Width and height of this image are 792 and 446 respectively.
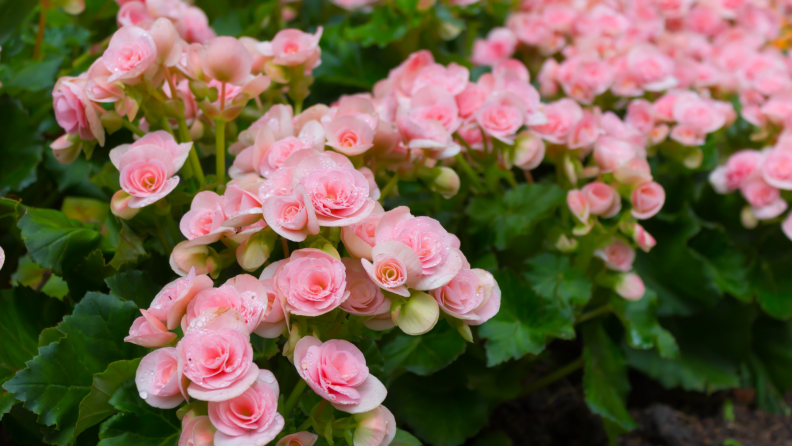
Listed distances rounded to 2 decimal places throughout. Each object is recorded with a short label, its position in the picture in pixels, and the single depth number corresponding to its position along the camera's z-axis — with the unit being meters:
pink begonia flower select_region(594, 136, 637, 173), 1.53
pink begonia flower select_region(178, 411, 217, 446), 1.25
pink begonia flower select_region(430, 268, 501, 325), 1.30
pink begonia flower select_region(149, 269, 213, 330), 1.28
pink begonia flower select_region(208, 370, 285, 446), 1.24
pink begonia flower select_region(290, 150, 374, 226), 1.29
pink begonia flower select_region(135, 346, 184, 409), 1.26
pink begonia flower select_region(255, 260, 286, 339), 1.28
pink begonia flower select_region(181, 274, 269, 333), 1.27
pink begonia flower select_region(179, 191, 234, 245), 1.32
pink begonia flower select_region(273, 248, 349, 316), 1.27
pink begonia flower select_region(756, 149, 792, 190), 1.63
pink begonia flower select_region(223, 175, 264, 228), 1.30
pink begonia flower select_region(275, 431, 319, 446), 1.29
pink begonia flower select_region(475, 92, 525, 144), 1.49
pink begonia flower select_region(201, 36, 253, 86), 1.38
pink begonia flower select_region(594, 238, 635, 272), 1.56
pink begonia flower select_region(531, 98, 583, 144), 1.53
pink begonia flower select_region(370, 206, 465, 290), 1.29
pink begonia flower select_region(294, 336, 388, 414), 1.26
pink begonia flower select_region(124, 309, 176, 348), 1.28
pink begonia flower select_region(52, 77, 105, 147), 1.39
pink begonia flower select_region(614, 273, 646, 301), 1.55
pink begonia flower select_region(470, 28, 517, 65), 2.13
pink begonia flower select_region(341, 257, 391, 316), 1.30
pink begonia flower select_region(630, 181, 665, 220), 1.51
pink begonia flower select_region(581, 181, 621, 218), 1.52
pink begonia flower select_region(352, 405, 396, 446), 1.28
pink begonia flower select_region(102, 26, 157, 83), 1.36
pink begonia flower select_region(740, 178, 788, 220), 1.64
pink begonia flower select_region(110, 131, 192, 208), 1.35
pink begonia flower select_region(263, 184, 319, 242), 1.28
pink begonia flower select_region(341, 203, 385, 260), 1.30
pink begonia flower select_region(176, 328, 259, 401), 1.24
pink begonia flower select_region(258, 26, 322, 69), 1.48
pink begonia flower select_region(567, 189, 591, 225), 1.52
